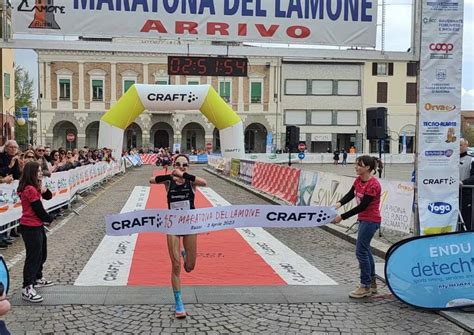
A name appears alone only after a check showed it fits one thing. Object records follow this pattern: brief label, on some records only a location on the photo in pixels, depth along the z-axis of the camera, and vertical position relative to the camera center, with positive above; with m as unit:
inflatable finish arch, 28.55 +1.99
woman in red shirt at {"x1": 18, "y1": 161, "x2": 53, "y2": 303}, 6.29 -0.98
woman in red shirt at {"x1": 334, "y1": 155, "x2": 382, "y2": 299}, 6.39 -0.90
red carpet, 7.44 -1.97
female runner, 5.69 -0.68
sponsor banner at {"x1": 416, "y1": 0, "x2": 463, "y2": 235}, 8.65 +0.31
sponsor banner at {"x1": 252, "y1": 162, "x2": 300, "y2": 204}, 16.49 -1.39
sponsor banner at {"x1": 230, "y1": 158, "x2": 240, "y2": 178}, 28.17 -1.45
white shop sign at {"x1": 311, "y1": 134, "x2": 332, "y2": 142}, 60.75 +0.41
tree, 64.45 +5.95
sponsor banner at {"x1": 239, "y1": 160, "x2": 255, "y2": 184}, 24.46 -1.43
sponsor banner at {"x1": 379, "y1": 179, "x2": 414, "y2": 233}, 10.03 -1.23
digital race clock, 9.57 +1.36
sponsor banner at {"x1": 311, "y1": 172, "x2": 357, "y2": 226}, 12.05 -1.18
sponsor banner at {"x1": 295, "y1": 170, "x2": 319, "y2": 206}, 14.36 -1.25
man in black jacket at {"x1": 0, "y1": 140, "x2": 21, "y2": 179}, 10.66 -0.43
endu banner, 6.00 -1.42
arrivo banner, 9.36 +2.19
